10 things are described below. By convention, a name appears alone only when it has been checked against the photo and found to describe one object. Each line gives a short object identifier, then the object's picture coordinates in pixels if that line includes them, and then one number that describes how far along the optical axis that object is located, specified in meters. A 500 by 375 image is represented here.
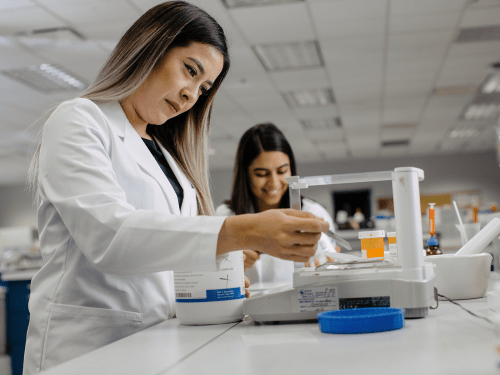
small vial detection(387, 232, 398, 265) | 1.10
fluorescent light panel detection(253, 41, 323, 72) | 4.26
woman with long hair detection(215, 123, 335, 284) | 2.16
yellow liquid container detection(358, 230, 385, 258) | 1.06
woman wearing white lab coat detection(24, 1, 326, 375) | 0.77
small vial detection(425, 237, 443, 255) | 1.33
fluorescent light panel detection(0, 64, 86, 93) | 4.61
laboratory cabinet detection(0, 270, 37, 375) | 3.00
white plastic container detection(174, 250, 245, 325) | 0.88
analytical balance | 0.82
